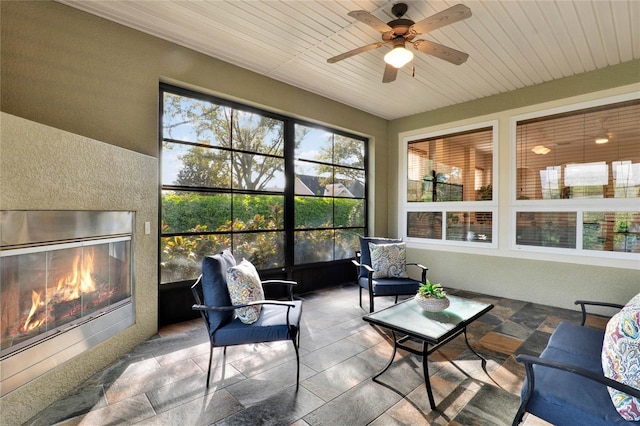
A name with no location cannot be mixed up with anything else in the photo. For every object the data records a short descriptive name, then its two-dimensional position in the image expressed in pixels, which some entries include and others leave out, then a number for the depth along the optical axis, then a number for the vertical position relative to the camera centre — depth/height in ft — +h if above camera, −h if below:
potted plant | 8.16 -2.35
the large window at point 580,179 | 11.87 +1.53
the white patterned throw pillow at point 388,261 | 12.88 -2.05
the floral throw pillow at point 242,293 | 7.67 -2.07
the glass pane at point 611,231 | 11.70 -0.66
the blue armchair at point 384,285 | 11.77 -2.85
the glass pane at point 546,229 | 13.10 -0.65
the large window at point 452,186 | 15.58 +1.56
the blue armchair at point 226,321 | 7.38 -2.80
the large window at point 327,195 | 15.15 +1.01
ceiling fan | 7.48 +4.87
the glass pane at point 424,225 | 17.30 -0.64
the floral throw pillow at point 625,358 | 4.34 -2.22
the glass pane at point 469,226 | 15.51 -0.66
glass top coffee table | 6.94 -2.78
